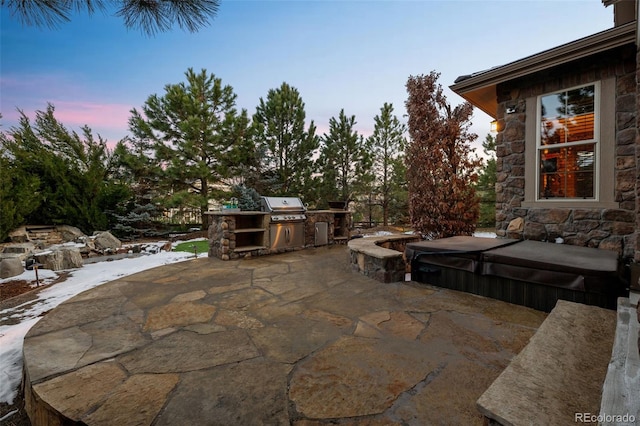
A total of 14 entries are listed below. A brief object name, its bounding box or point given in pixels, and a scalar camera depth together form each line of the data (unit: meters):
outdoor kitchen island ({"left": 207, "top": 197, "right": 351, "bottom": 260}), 4.69
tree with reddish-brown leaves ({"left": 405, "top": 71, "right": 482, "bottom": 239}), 5.30
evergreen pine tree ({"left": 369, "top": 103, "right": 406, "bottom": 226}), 11.32
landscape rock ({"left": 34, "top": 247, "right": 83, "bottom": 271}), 4.91
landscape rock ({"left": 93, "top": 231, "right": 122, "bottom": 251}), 6.86
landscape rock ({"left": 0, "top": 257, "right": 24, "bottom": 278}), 4.43
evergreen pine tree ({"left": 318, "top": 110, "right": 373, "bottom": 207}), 11.44
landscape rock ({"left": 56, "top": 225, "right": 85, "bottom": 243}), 7.83
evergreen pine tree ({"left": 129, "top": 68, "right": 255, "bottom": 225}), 9.43
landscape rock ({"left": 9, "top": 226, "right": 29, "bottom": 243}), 7.03
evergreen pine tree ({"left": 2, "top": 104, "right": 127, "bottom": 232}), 7.95
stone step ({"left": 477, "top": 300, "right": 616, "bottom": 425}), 0.85
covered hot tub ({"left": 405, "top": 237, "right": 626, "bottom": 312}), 2.04
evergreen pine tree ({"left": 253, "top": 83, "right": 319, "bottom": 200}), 10.55
